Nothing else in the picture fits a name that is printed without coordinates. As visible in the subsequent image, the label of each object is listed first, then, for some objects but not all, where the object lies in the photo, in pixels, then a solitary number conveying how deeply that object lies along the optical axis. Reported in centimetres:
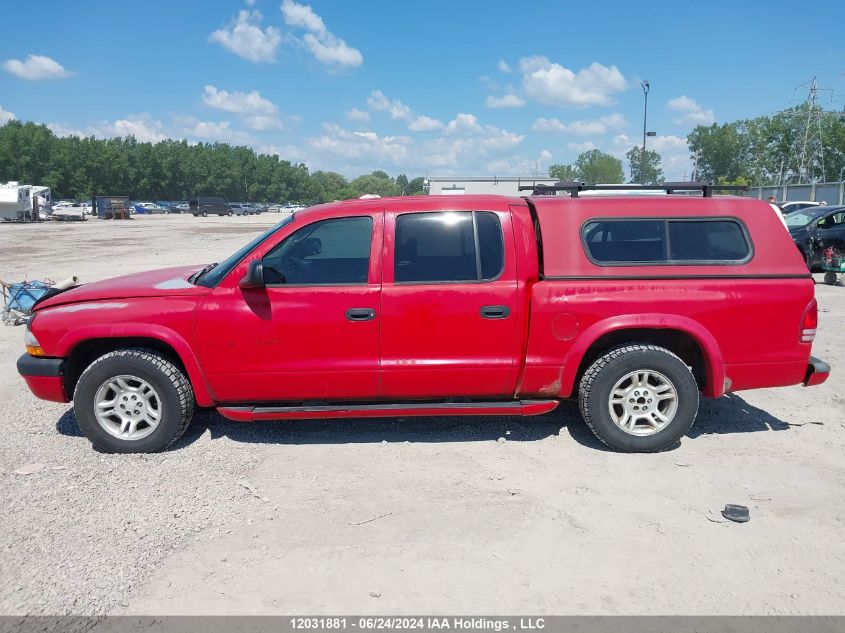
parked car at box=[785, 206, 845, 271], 1427
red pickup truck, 436
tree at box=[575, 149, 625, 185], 11993
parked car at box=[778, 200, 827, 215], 2740
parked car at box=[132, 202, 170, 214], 8338
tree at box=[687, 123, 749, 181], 11325
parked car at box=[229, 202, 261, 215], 8381
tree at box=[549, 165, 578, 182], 11361
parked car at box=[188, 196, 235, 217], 7331
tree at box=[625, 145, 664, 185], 10500
